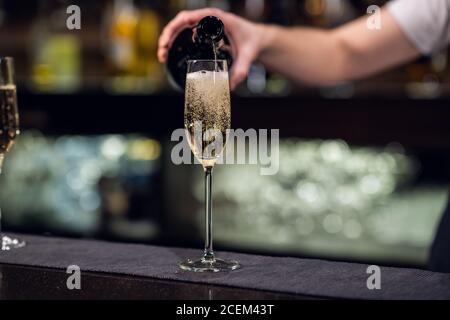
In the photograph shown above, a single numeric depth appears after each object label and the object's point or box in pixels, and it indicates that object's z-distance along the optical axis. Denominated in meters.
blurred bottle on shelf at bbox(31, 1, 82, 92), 3.07
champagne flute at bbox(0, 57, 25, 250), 1.33
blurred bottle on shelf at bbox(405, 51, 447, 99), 2.58
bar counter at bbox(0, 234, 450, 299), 1.07
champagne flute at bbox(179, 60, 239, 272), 1.18
